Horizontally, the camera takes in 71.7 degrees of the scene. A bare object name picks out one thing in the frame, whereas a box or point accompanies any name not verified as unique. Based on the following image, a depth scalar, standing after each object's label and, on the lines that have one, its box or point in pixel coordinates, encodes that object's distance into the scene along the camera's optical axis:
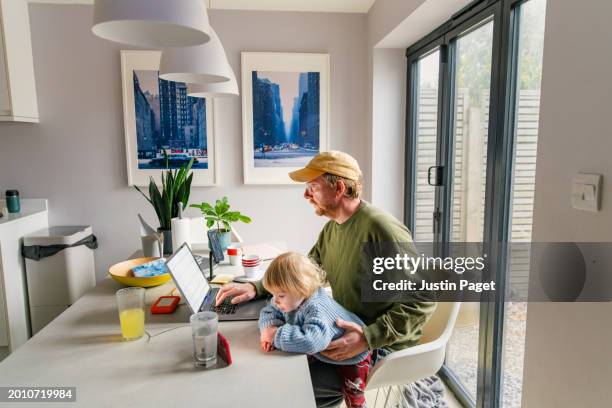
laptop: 1.45
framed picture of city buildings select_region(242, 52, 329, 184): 3.31
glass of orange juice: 1.32
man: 1.43
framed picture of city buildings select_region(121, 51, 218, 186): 3.24
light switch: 1.05
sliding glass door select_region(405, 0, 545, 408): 1.73
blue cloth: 1.84
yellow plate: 1.78
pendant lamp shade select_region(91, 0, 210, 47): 0.95
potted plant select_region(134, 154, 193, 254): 2.35
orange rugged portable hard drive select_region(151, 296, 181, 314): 1.53
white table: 1.02
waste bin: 3.02
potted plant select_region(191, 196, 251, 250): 2.19
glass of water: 1.17
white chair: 1.45
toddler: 1.25
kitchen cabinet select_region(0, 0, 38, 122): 2.89
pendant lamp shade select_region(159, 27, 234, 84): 1.59
